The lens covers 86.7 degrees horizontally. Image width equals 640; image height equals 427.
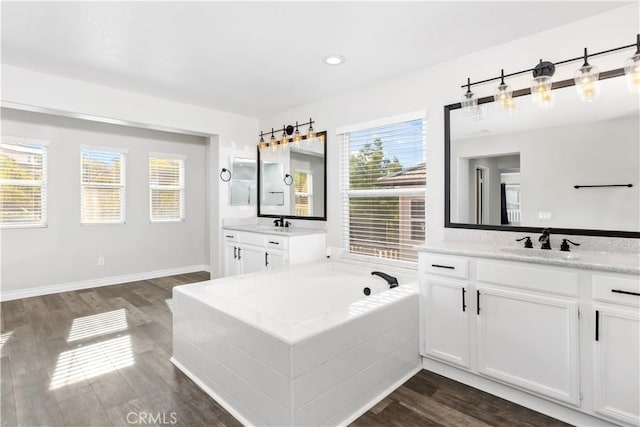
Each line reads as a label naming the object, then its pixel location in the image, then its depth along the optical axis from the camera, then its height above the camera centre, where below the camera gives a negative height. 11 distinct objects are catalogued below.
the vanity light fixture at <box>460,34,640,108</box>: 1.98 +0.88
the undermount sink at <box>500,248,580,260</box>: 2.10 -0.25
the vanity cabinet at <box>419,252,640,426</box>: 1.73 -0.69
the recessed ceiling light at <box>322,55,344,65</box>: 2.88 +1.34
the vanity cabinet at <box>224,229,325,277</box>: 3.69 -0.40
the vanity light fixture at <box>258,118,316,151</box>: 4.11 +1.01
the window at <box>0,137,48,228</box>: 4.21 +0.43
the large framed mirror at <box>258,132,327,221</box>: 4.07 +0.46
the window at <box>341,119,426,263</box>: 3.20 +0.26
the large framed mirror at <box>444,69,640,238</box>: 2.11 +0.35
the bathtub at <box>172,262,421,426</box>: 1.69 -0.80
